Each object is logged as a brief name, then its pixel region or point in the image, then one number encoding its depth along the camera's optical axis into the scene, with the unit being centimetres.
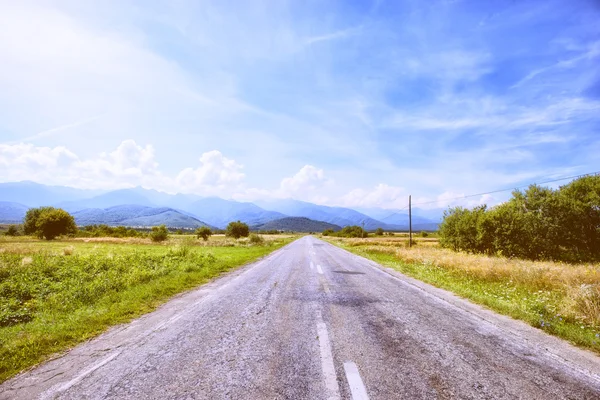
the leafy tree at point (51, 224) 5388
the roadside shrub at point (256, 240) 4518
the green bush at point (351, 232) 11510
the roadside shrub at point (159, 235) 4809
